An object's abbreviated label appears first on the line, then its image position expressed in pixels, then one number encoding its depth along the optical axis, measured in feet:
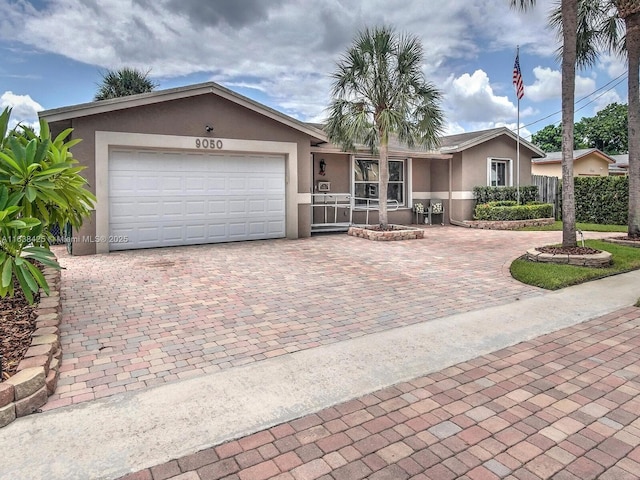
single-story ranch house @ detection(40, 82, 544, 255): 32.42
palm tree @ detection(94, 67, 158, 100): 74.02
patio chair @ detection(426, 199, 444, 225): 55.21
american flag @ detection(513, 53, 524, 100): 52.08
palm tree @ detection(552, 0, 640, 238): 34.22
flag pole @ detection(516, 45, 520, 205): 51.94
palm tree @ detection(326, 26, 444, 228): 39.27
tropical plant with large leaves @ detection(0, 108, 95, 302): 11.23
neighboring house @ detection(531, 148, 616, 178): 84.98
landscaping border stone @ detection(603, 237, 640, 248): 34.50
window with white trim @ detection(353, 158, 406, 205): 50.60
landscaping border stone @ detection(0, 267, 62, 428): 9.67
